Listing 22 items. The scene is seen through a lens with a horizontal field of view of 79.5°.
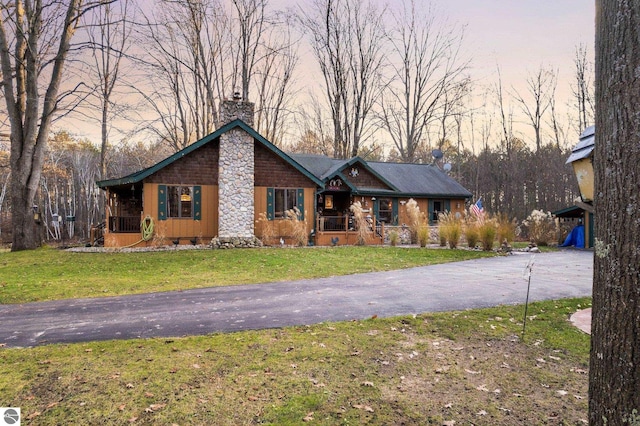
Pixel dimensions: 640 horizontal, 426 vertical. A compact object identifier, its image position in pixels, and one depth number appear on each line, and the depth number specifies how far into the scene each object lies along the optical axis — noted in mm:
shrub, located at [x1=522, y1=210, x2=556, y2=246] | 18000
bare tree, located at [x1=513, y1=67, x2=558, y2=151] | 26609
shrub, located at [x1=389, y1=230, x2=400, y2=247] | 16156
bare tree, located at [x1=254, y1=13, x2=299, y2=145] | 26125
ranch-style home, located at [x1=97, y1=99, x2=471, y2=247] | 15273
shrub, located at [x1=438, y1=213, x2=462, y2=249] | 14914
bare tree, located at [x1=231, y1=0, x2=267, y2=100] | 23750
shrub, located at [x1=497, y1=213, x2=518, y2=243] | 15189
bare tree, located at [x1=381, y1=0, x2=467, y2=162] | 28500
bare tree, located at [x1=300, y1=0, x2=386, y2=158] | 26750
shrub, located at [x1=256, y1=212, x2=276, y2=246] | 16172
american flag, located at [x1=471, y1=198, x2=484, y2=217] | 15820
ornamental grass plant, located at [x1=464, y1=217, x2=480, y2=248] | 14938
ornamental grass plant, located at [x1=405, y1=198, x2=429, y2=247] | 16297
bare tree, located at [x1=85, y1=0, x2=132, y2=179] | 20312
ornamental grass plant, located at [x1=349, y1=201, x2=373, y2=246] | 16281
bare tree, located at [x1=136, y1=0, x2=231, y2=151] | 23078
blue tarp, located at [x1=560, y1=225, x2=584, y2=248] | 17266
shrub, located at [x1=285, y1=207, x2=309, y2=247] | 15688
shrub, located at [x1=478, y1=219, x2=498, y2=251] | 14477
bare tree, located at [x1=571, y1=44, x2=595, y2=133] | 23781
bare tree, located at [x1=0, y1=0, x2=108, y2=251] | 14188
